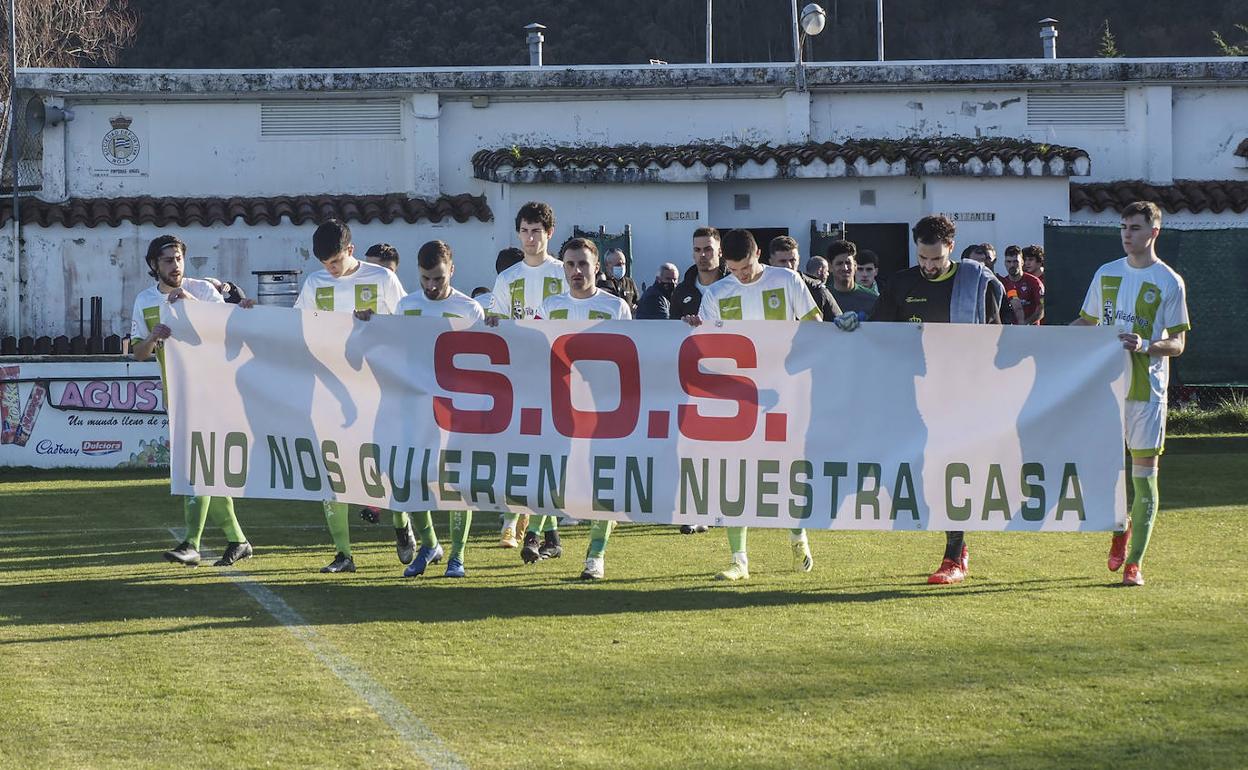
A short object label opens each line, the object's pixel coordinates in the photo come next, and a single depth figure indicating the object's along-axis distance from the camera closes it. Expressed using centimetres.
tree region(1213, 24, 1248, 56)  3991
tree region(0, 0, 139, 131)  4991
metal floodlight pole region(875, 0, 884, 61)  2845
